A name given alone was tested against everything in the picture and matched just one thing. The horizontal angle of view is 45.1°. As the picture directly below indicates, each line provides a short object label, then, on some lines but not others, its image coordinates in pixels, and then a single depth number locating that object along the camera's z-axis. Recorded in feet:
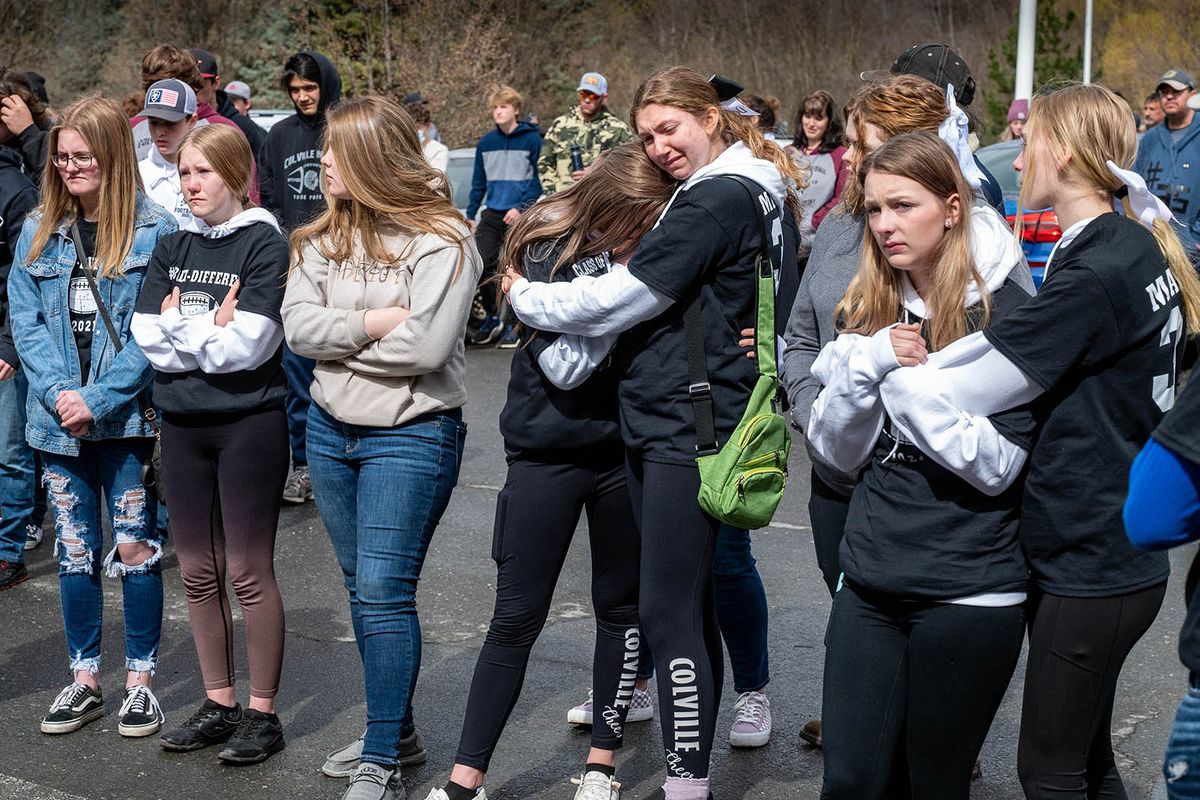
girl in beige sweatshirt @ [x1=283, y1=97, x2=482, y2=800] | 13.05
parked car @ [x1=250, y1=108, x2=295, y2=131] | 48.14
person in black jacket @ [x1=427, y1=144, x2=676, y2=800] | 12.51
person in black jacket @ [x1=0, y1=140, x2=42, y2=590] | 19.84
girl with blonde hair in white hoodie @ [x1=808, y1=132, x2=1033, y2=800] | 9.62
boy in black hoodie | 26.04
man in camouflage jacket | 36.09
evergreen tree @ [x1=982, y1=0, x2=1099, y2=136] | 88.48
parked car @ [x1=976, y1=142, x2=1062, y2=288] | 32.07
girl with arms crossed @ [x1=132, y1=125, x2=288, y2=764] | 14.24
